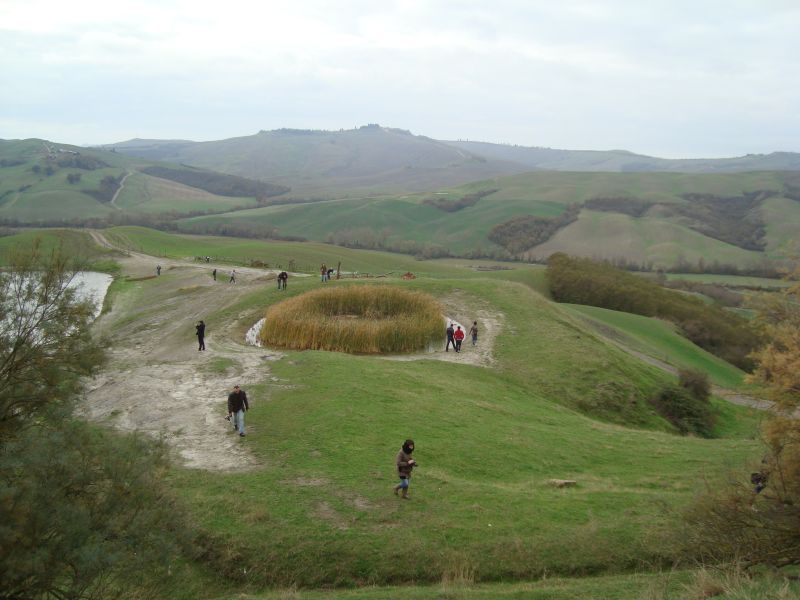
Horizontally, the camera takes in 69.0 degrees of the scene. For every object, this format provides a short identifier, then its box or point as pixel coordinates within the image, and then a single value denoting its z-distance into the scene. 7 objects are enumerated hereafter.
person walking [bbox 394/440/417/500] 13.59
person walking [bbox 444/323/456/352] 31.03
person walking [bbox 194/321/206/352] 28.65
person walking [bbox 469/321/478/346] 31.97
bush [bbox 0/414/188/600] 7.22
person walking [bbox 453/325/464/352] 30.91
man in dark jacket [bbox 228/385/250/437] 17.42
